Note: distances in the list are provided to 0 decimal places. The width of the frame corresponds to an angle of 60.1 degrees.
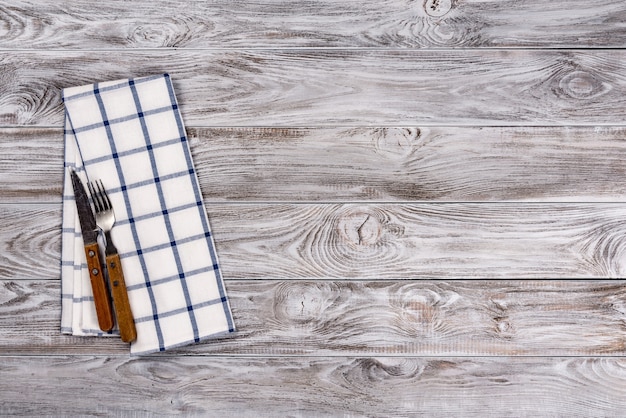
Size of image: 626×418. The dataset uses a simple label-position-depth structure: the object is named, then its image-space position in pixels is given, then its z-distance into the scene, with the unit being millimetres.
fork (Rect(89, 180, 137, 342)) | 690
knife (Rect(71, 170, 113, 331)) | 688
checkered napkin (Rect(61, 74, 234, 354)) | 701
